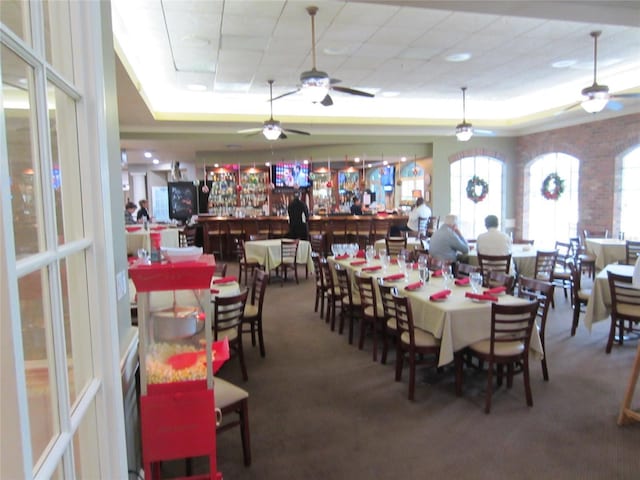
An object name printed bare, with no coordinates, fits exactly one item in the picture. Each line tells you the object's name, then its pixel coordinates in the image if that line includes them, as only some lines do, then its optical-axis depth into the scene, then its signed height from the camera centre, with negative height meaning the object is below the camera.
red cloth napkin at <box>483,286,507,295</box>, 4.35 -0.90
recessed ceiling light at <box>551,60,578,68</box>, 7.44 +2.30
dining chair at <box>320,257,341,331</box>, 6.10 -1.26
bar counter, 11.93 -0.64
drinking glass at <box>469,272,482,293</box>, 4.55 -0.84
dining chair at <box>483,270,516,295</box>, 4.73 -0.90
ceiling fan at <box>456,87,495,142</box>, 9.10 +1.44
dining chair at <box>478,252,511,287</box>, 6.54 -0.93
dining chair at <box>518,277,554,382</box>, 4.08 -0.93
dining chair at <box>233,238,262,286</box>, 8.91 -1.20
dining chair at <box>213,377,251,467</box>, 2.94 -1.34
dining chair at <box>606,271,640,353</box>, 4.79 -1.15
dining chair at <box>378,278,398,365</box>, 4.41 -1.16
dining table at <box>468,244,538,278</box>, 7.07 -0.99
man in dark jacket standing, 10.38 -0.38
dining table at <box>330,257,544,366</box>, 3.88 -1.07
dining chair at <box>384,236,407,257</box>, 8.58 -0.84
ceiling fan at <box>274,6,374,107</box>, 5.12 +1.40
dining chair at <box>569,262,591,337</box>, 5.59 -1.23
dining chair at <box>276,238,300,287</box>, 8.98 -0.99
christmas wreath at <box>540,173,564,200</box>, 11.26 +0.31
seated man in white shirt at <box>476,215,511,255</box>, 6.62 -0.62
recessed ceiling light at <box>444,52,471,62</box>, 6.88 +2.27
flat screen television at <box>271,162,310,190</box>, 13.81 +0.93
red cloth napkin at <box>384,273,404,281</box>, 5.18 -0.88
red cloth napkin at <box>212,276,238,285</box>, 5.23 -0.89
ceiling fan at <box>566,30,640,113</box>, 5.90 +1.36
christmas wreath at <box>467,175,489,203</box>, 12.76 +0.31
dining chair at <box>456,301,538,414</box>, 3.64 -1.21
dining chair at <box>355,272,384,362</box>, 4.88 -1.22
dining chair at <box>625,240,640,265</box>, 7.40 -0.90
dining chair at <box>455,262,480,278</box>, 5.72 -0.89
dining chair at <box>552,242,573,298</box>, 7.14 -1.24
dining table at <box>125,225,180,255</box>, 7.00 -0.49
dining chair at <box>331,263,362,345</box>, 5.48 -1.26
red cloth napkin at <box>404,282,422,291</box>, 4.63 -0.89
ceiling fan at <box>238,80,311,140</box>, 8.02 +1.36
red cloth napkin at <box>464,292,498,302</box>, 4.06 -0.90
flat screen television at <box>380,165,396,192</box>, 16.09 +0.90
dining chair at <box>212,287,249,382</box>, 4.16 -1.10
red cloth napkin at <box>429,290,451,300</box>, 4.20 -0.89
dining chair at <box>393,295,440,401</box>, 3.95 -1.28
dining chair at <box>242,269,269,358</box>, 4.88 -1.22
